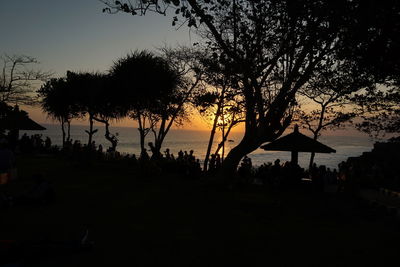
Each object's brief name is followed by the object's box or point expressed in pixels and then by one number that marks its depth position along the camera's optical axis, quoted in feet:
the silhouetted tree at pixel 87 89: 103.30
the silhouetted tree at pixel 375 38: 29.78
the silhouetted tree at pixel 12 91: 78.59
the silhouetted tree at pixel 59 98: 109.81
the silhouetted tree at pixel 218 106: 80.23
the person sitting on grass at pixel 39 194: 31.30
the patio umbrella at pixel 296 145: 46.65
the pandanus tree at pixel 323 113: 86.29
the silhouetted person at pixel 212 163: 65.67
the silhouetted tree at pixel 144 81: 76.23
